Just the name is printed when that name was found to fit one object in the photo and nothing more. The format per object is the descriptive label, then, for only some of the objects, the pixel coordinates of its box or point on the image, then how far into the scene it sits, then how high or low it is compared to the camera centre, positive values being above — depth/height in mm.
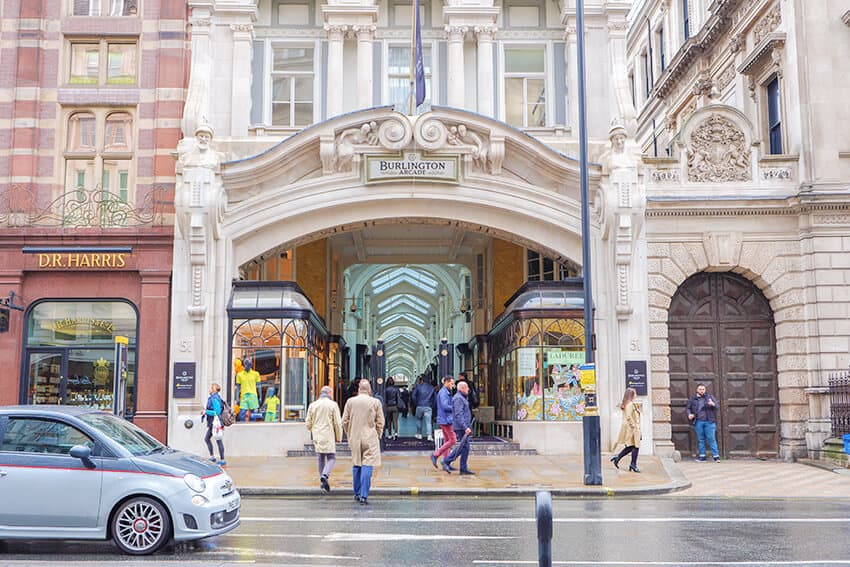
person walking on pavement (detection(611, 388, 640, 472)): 18234 -613
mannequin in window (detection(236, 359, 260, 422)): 22188 +272
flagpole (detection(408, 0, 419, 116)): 21281 +8129
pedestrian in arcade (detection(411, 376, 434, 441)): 25062 -44
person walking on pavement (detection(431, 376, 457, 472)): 17766 -349
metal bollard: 6348 -846
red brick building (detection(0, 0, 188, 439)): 22672 +5048
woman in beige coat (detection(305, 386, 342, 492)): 15500 -499
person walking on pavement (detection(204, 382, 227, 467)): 18938 -199
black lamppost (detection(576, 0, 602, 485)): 16188 +1088
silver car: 9594 -959
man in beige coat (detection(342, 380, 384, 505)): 14273 -520
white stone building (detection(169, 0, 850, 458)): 21891 +4800
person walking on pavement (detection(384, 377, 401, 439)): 26906 -208
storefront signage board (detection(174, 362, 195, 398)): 21625 +467
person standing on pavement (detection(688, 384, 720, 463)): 21500 -467
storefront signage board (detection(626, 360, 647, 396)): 21625 +399
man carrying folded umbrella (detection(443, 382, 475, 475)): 17438 -419
